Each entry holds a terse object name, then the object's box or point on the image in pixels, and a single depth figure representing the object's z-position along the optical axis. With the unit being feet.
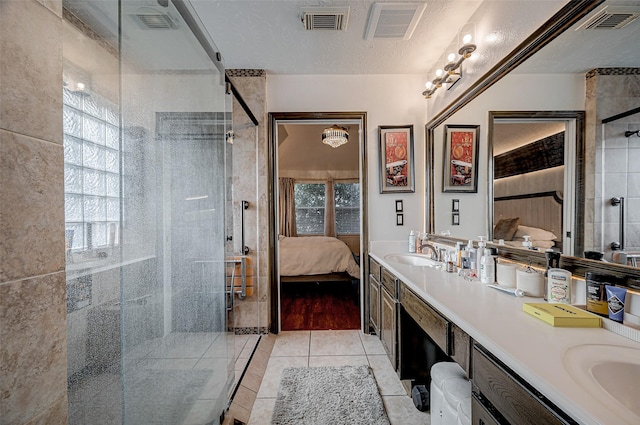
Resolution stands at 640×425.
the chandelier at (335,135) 11.84
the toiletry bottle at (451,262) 5.79
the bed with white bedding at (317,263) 12.39
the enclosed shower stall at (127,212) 2.99
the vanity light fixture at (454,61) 5.85
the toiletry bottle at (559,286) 3.48
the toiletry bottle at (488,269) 4.74
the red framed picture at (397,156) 8.62
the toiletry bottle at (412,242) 8.42
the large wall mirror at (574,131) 3.07
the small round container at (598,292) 3.05
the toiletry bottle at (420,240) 8.24
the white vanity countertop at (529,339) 1.79
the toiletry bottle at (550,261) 3.81
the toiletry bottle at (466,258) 5.44
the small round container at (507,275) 4.36
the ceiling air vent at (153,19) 3.23
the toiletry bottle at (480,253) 5.15
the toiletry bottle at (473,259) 5.28
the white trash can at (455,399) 3.62
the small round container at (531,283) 3.96
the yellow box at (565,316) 2.93
